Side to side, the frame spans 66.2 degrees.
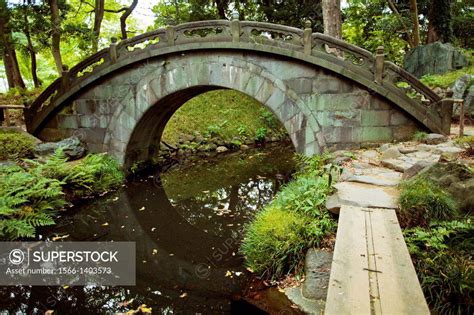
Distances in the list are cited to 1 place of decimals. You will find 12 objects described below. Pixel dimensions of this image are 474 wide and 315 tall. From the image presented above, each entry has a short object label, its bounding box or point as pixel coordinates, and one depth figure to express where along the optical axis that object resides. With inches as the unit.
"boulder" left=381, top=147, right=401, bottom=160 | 251.2
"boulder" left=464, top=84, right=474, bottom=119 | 343.6
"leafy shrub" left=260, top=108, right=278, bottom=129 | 714.2
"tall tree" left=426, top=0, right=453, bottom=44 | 558.9
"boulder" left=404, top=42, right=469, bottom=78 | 458.9
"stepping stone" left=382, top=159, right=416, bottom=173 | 220.9
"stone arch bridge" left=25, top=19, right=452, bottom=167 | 289.4
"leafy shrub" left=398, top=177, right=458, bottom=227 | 155.5
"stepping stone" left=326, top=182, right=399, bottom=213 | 167.0
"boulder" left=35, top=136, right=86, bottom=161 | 372.2
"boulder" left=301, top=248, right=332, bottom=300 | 157.5
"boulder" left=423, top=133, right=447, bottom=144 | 265.4
